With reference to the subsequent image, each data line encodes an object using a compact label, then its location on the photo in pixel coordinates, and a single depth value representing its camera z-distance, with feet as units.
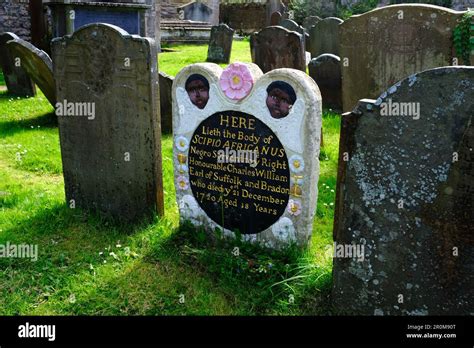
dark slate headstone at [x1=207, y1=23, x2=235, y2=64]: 49.49
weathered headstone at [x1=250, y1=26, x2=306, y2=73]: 22.25
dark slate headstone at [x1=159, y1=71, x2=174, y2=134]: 23.95
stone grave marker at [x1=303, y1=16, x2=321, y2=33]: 56.45
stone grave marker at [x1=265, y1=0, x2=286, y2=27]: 87.04
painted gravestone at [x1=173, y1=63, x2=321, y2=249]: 11.79
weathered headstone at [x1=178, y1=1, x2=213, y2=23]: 84.28
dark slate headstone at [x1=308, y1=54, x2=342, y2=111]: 26.40
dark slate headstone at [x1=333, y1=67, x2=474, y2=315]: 8.64
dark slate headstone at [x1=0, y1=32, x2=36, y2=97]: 30.91
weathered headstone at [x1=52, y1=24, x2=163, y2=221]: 13.70
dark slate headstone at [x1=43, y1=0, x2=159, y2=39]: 40.34
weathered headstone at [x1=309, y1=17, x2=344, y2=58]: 39.93
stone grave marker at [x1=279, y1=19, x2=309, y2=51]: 42.29
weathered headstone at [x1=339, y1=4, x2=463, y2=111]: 17.79
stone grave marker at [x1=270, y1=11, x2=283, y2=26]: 60.59
